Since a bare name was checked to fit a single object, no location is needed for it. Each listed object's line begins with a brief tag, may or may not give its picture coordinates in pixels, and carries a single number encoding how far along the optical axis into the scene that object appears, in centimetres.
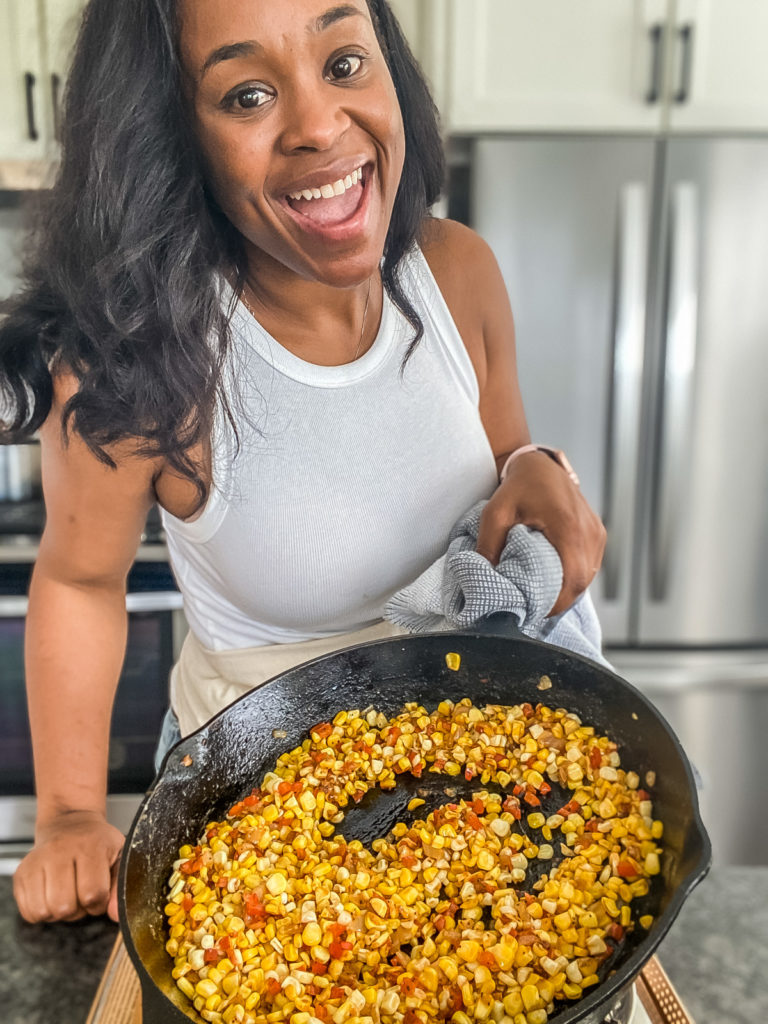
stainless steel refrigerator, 168
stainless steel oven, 173
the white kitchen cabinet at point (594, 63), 161
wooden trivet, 61
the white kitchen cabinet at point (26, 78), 158
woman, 66
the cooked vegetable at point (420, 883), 55
